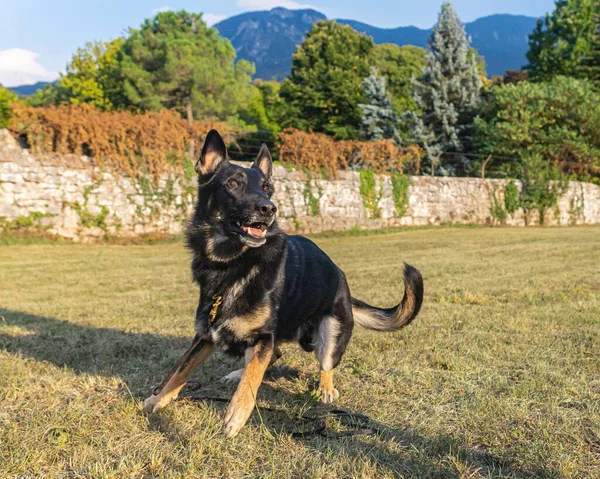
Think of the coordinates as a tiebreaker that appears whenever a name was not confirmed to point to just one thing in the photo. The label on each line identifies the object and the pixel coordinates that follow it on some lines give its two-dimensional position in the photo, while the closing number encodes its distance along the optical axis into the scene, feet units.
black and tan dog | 9.61
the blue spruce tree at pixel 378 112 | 96.63
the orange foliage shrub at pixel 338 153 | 63.57
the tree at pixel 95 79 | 121.84
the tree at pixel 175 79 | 102.06
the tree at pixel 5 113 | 46.01
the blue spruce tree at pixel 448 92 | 95.76
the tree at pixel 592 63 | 115.96
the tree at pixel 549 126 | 89.71
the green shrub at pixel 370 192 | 67.21
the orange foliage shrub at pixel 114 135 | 46.57
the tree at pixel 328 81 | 115.34
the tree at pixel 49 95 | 135.85
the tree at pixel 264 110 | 135.85
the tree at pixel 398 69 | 124.88
